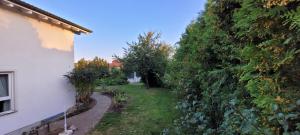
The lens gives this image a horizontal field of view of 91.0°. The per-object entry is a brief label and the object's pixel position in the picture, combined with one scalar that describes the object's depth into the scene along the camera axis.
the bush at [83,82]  7.06
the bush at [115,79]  15.92
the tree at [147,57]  11.73
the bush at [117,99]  6.87
